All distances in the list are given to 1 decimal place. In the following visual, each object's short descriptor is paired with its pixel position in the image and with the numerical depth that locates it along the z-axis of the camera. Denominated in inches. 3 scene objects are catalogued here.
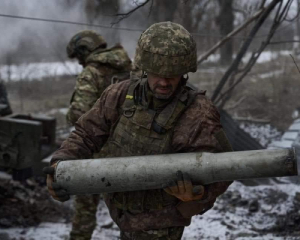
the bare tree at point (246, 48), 201.3
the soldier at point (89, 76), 162.1
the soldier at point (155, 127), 97.9
